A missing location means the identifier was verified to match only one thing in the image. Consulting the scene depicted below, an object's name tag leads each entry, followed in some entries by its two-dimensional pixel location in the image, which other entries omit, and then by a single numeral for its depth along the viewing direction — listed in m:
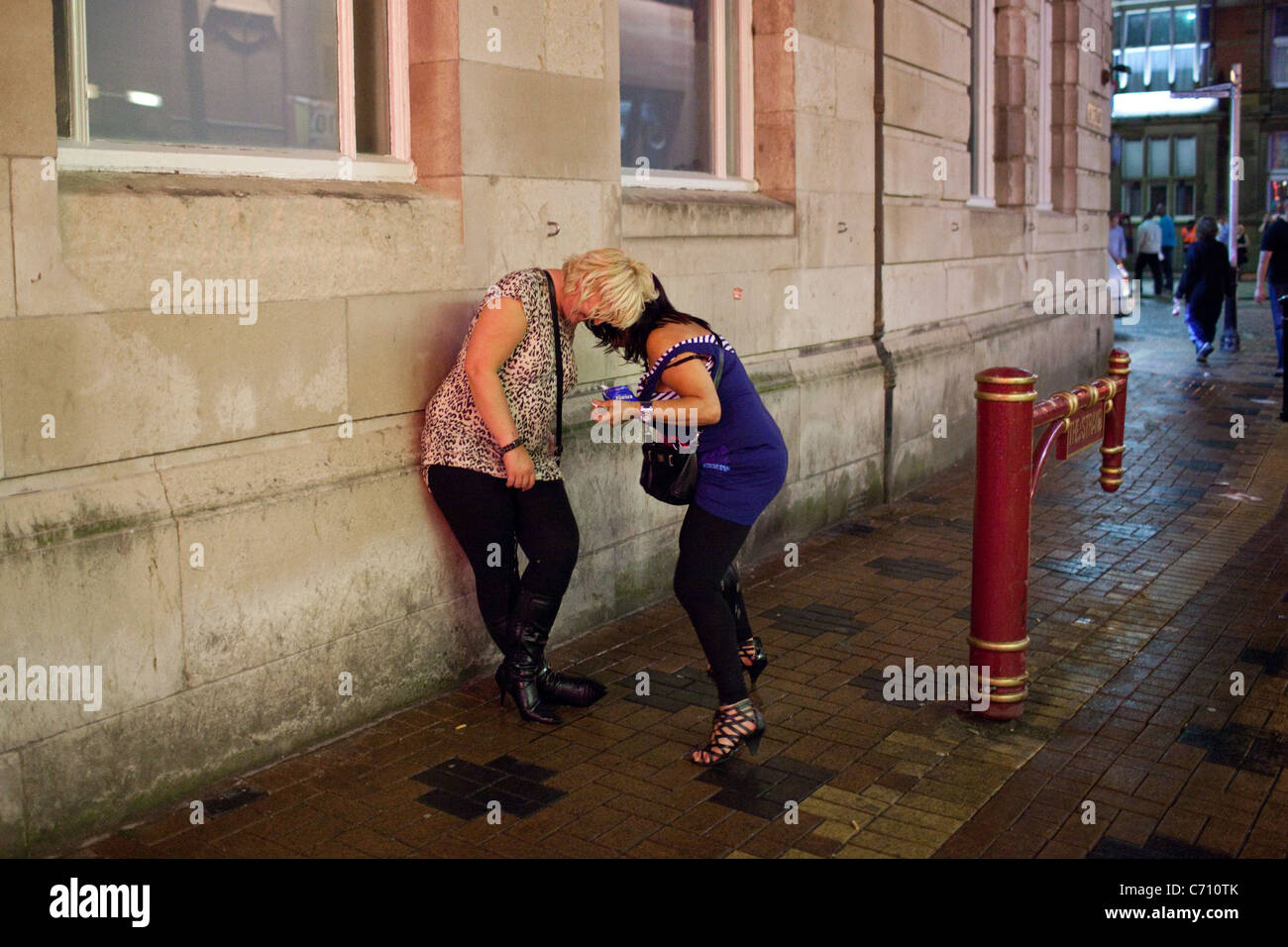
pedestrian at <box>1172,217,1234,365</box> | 17.39
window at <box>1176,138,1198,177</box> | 40.47
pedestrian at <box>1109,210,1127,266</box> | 26.77
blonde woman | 4.75
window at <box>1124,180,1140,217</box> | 41.88
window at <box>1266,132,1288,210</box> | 39.03
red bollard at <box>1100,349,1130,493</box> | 6.70
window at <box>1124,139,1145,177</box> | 41.41
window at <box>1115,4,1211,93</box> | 41.44
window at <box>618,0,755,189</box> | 7.26
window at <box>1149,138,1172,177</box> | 40.94
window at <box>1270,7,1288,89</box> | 39.28
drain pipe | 9.02
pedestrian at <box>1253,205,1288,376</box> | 15.88
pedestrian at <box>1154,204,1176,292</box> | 31.19
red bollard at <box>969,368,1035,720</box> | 5.06
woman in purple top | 4.70
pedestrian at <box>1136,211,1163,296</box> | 29.75
